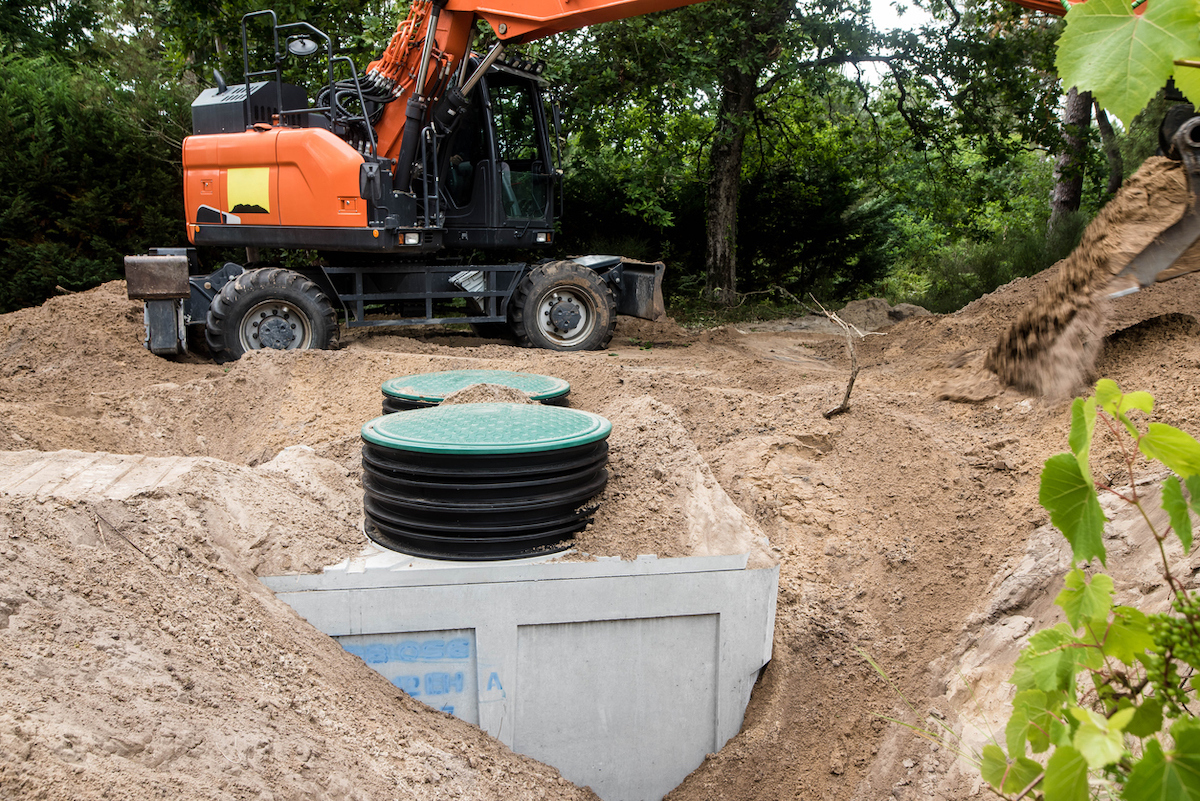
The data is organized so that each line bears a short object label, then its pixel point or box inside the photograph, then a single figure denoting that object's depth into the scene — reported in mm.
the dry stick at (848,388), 4841
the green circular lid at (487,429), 3443
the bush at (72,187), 10891
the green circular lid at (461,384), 5012
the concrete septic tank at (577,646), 3469
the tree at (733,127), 10210
